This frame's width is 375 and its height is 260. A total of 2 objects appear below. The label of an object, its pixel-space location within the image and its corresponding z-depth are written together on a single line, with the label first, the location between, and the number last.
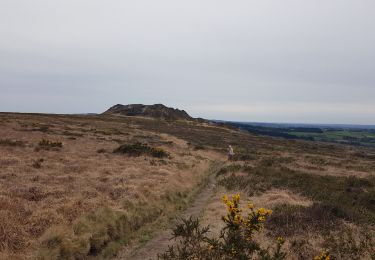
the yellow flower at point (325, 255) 7.69
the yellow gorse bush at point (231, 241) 9.12
